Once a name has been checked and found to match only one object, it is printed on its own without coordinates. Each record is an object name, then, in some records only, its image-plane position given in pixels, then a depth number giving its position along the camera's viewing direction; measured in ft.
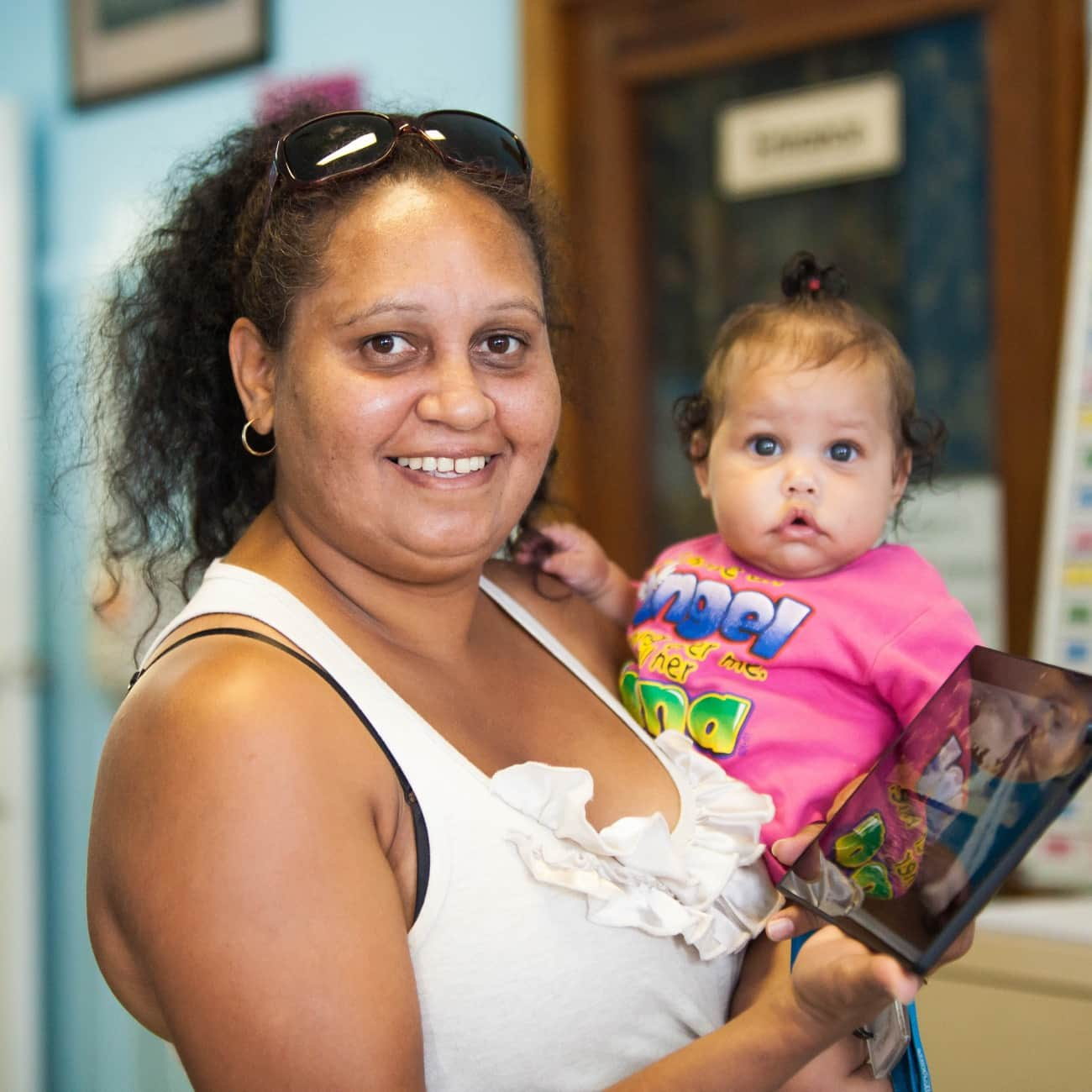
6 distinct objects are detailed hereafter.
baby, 3.83
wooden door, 7.23
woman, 2.77
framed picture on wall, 9.98
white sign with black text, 7.83
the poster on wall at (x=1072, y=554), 6.63
